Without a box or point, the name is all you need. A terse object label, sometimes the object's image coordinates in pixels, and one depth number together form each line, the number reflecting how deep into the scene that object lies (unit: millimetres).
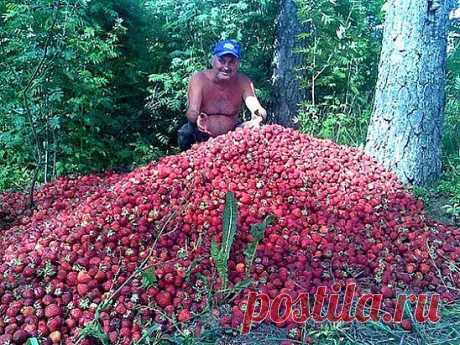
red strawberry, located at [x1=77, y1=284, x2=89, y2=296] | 1925
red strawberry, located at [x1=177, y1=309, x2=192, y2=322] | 1862
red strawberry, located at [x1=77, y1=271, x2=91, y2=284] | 1962
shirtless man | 3703
